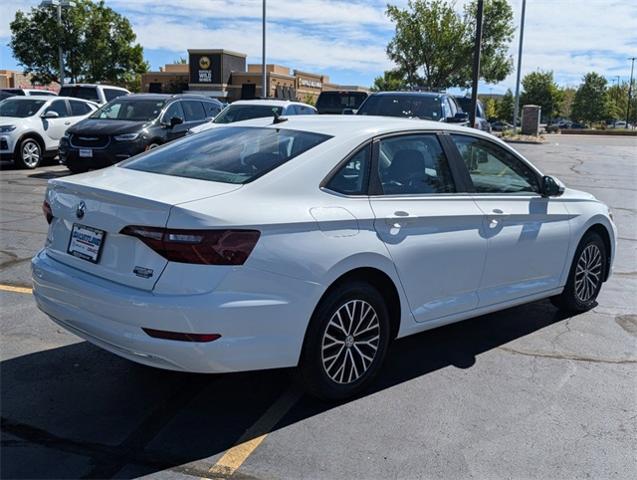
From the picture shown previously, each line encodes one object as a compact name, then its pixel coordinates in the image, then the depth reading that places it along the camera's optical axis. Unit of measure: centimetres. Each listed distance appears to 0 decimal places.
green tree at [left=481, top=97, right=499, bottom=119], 8688
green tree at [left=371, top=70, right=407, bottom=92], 4800
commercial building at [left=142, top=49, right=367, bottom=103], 5572
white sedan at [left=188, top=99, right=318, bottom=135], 1412
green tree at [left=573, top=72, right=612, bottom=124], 8831
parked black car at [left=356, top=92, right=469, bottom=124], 1308
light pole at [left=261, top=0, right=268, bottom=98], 3430
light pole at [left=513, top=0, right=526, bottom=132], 4162
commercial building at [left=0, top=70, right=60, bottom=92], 6475
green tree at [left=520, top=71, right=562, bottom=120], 8269
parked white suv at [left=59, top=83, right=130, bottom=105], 2064
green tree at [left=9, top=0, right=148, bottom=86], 3731
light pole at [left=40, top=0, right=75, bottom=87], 3039
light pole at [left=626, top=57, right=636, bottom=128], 9681
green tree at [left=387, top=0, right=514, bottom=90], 4262
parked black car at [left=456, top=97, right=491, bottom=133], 1944
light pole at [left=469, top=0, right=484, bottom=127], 1436
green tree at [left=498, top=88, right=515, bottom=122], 9112
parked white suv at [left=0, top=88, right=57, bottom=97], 2411
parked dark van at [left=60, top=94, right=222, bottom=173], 1334
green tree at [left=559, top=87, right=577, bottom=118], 10655
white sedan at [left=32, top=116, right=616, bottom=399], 332
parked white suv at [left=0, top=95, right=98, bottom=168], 1495
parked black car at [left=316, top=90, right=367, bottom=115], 1947
